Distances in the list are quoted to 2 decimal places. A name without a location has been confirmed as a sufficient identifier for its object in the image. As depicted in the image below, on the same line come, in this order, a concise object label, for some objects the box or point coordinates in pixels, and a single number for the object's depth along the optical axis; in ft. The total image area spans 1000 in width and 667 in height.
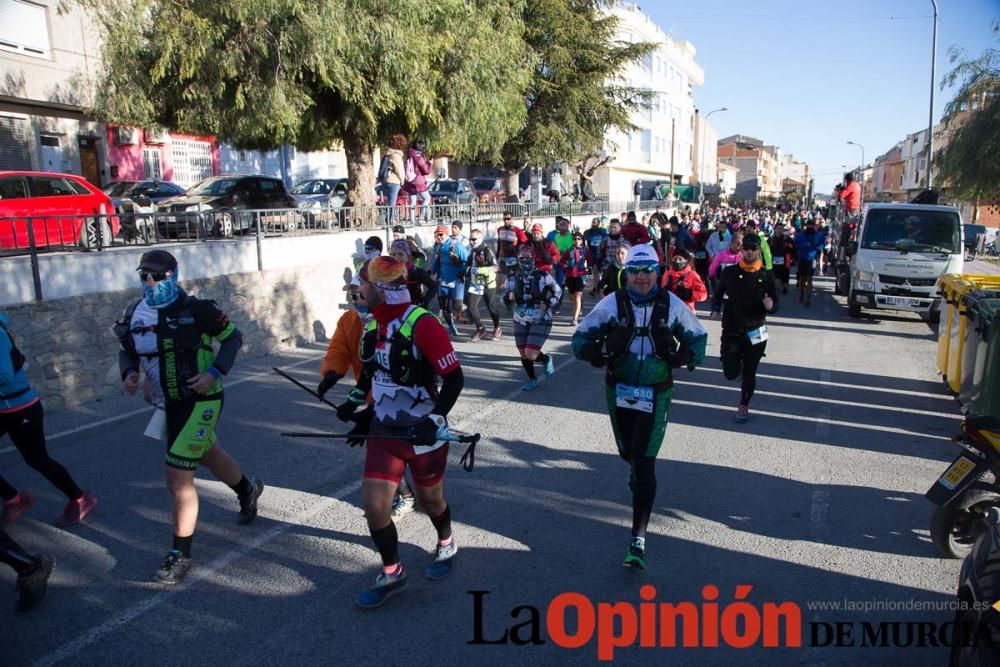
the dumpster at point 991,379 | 19.71
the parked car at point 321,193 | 68.90
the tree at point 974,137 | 73.15
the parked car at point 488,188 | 94.58
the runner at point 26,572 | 12.78
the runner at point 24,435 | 15.37
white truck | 44.45
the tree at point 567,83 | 88.17
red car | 28.43
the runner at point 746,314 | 23.79
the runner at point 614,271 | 30.91
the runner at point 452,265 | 40.34
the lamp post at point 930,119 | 79.81
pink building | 81.97
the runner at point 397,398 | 12.88
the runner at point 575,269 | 43.11
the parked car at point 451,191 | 79.66
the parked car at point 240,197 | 42.09
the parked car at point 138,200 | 33.14
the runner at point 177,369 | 14.15
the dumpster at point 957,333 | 25.36
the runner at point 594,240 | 55.65
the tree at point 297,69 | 40.65
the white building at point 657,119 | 161.68
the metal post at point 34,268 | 26.78
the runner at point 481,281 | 40.11
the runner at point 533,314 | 29.19
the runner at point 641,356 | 14.65
